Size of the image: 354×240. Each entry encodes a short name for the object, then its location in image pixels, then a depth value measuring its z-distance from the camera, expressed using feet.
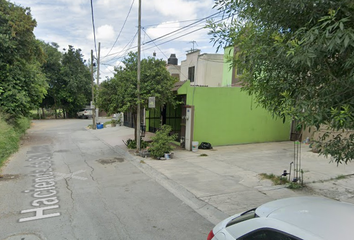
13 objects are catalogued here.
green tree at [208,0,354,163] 8.43
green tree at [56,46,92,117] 121.19
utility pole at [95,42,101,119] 73.77
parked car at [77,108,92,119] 133.12
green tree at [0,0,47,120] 43.34
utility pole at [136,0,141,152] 36.35
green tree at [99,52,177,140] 36.50
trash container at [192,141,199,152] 39.81
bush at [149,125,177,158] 34.24
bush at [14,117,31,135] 51.43
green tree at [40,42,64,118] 117.60
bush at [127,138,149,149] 41.66
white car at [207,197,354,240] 6.23
